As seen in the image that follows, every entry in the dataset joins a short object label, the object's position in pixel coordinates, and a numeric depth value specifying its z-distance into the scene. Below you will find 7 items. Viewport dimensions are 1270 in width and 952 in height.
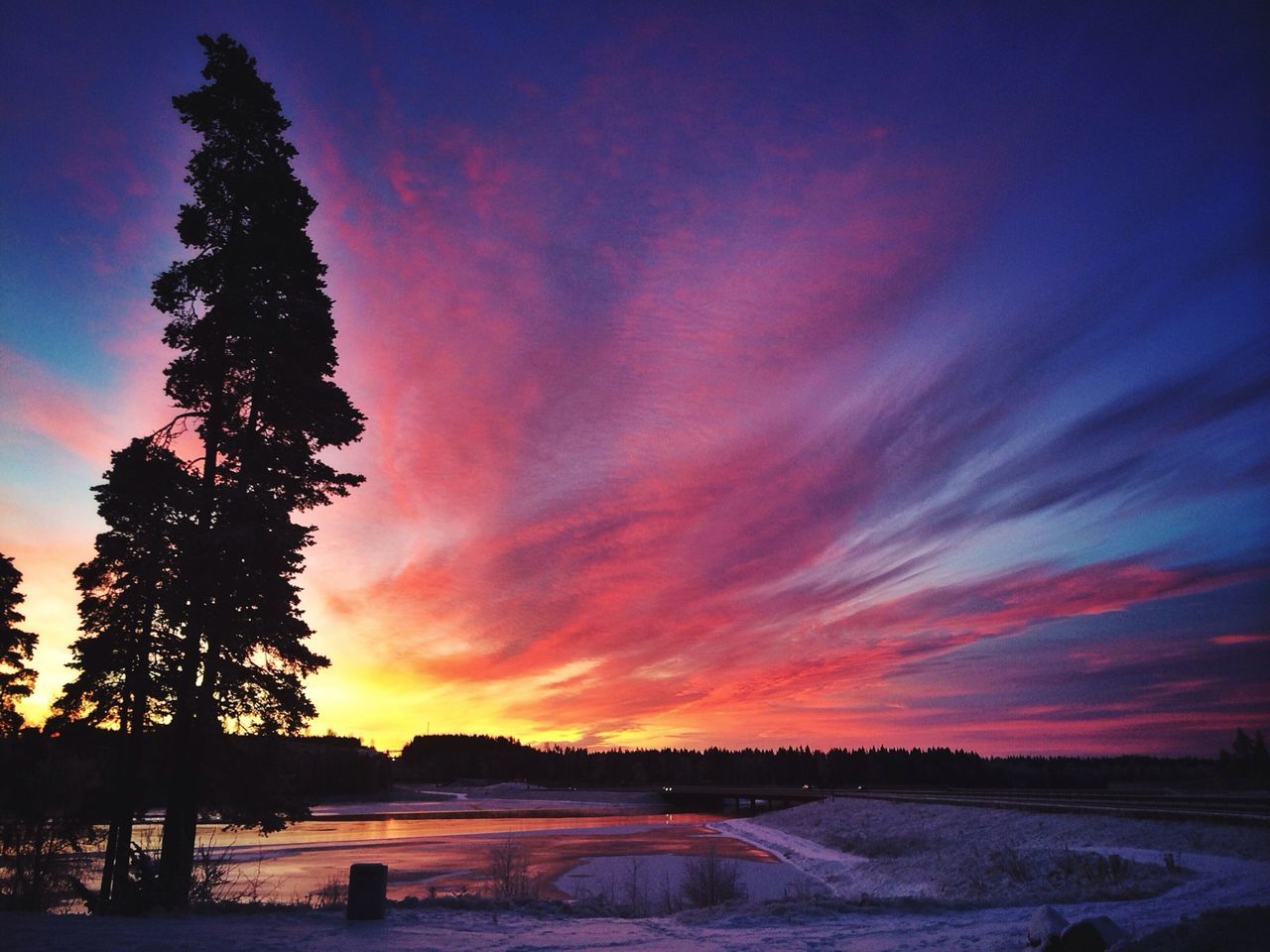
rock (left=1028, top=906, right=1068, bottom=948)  9.88
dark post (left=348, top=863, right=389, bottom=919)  12.80
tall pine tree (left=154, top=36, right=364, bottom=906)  15.92
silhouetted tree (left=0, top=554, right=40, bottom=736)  27.39
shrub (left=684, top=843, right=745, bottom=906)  23.73
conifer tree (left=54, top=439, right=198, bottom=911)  15.95
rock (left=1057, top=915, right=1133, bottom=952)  9.34
